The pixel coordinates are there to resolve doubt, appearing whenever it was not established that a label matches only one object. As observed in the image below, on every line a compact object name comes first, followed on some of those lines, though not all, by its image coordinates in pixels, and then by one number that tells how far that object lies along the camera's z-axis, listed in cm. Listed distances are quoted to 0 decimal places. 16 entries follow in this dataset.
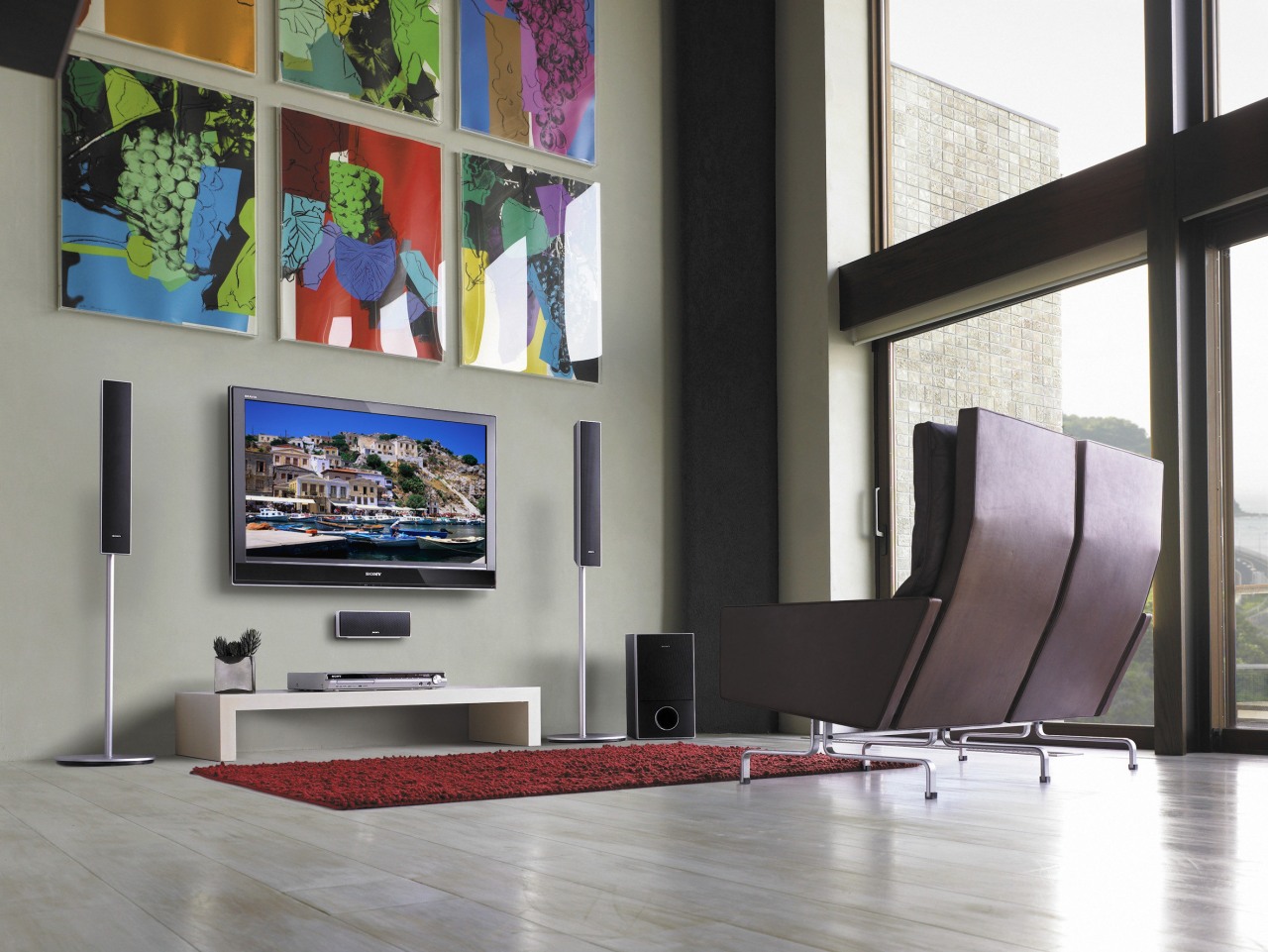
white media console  442
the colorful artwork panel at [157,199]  478
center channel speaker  520
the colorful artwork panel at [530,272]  580
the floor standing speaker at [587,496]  564
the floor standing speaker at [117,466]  446
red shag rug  317
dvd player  473
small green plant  468
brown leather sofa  308
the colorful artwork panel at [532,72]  592
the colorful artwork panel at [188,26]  491
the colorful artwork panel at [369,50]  539
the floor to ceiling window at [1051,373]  505
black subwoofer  561
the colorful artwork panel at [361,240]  529
